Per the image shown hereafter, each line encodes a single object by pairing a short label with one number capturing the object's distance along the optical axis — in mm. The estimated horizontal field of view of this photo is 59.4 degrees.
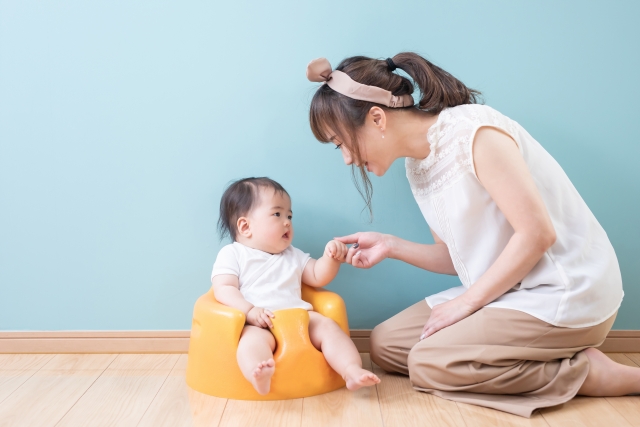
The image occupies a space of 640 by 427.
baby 1330
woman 1177
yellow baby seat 1222
